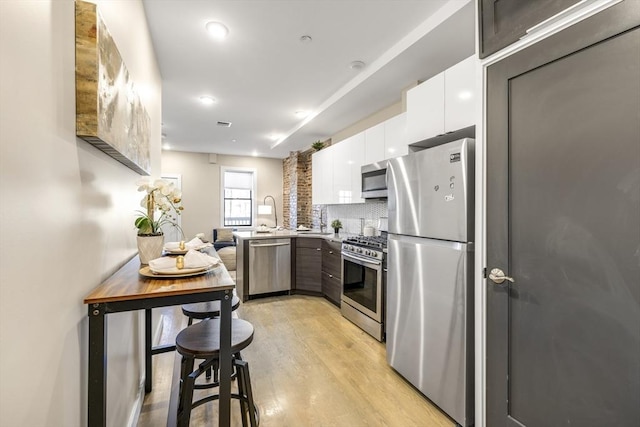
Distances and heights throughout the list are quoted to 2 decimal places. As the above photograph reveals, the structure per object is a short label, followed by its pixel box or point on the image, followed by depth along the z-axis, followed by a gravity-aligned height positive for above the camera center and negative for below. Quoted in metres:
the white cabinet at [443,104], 1.97 +0.83
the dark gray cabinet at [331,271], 3.85 -0.80
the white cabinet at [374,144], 3.36 +0.86
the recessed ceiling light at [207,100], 3.91 +1.60
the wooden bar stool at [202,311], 1.93 -0.66
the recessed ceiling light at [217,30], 2.38 +1.58
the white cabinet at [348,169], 3.85 +0.65
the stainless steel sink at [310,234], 4.49 -0.31
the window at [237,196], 7.79 +0.50
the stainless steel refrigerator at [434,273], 1.74 -0.41
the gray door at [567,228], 1.06 -0.06
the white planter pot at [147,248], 1.55 -0.18
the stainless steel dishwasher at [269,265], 4.20 -0.77
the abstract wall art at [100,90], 0.98 +0.49
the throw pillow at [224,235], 7.17 -0.52
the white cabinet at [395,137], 3.02 +0.85
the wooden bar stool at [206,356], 1.44 -0.71
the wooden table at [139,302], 1.01 -0.34
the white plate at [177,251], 1.87 -0.24
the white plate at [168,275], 1.31 -0.28
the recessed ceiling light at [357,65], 2.96 +1.57
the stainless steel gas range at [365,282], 2.85 -0.75
